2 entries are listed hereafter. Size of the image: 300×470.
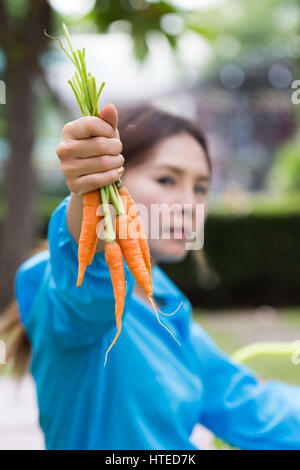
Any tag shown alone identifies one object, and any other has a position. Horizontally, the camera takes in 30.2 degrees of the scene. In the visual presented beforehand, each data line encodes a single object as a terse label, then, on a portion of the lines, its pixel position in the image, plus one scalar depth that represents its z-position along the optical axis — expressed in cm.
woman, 96
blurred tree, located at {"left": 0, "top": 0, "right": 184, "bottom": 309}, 464
